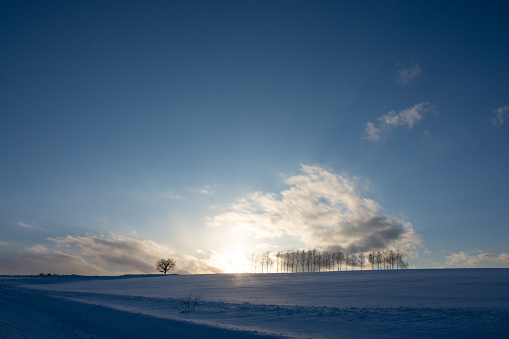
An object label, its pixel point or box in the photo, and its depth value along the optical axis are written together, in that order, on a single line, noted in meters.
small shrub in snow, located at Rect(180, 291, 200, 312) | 17.33
